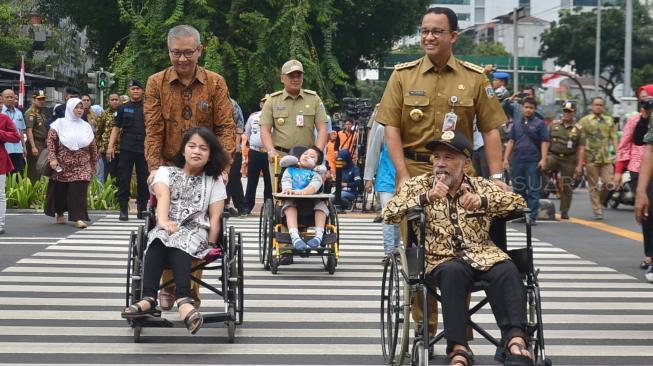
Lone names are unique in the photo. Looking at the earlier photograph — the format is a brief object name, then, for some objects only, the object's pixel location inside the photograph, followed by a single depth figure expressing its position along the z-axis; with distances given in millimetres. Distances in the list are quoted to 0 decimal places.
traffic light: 29516
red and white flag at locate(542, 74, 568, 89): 70375
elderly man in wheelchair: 6914
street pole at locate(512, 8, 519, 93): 55709
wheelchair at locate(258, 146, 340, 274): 12367
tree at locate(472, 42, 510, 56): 112000
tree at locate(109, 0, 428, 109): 29969
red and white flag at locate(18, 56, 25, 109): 31997
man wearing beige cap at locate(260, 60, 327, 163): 13297
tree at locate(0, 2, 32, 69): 64188
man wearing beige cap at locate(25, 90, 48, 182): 22655
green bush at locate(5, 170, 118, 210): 20172
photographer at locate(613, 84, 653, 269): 13125
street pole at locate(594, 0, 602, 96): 65875
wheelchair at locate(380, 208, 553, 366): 6836
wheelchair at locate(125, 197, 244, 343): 8281
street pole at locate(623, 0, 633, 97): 37647
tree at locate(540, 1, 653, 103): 81250
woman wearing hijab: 16719
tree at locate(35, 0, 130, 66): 42312
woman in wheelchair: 8312
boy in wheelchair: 12383
